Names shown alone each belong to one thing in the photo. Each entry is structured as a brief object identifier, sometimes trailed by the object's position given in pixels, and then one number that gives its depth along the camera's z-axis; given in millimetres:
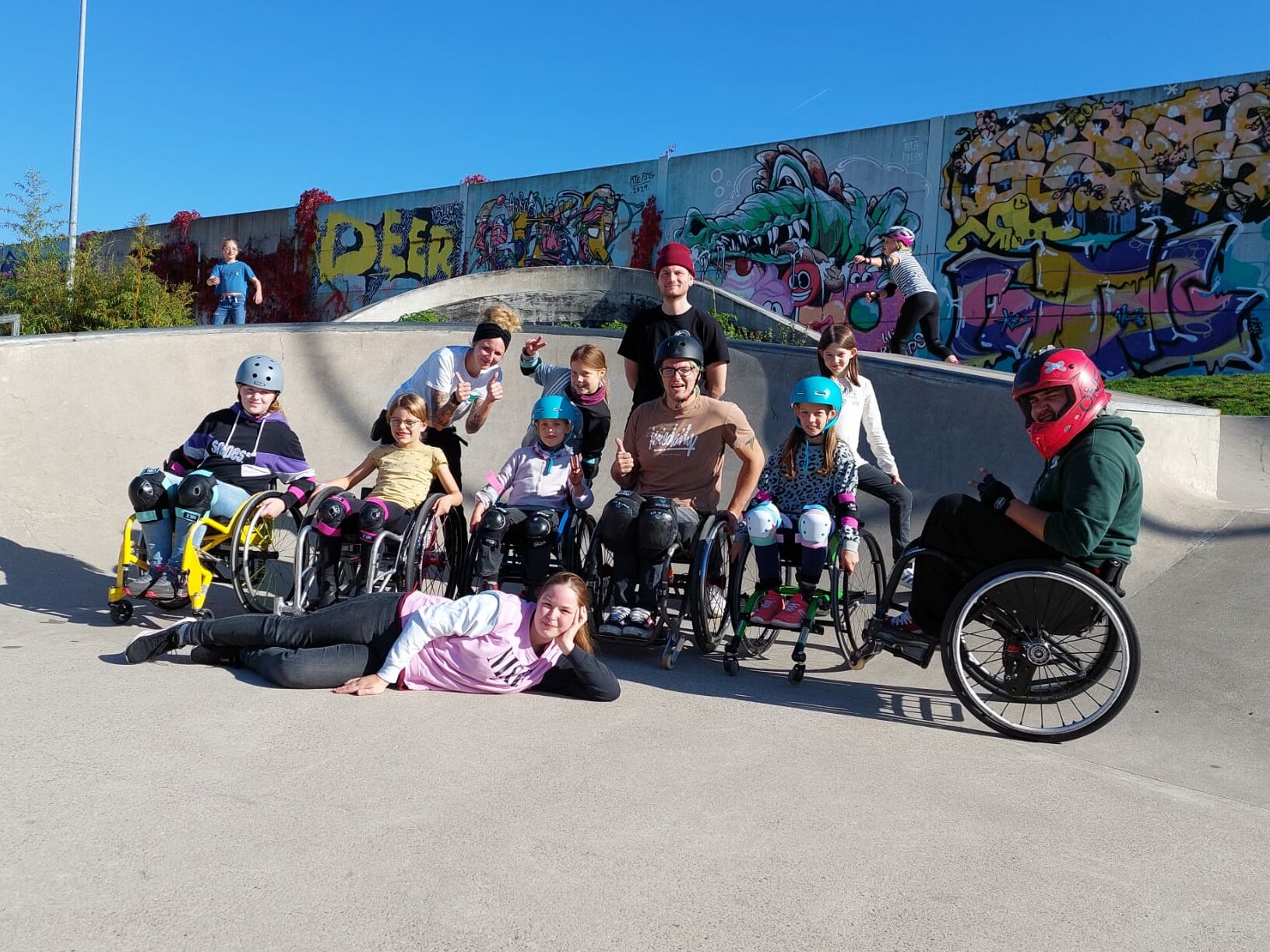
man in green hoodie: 3666
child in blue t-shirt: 14008
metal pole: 20875
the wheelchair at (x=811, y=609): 4438
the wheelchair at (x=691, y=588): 4562
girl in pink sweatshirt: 3826
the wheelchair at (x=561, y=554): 5066
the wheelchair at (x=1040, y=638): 3628
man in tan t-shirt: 4969
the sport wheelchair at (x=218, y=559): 4867
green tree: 14086
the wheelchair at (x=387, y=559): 4910
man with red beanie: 5488
